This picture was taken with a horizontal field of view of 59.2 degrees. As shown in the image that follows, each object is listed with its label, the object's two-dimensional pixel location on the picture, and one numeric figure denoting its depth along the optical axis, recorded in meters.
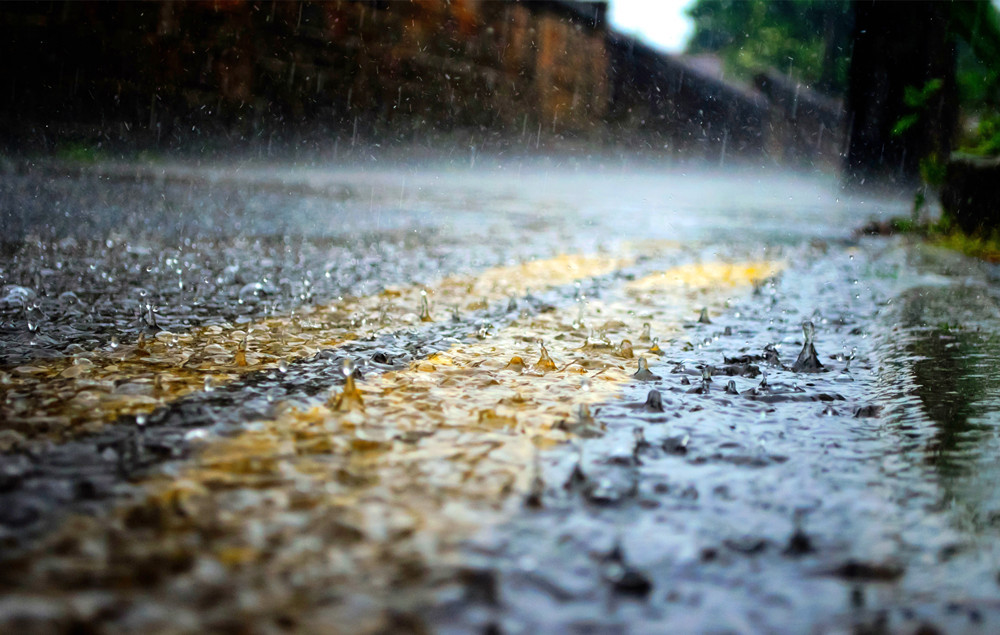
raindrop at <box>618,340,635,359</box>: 2.17
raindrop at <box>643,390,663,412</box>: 1.66
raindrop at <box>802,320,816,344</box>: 2.33
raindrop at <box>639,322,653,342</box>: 2.40
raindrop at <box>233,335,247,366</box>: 1.93
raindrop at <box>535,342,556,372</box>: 1.99
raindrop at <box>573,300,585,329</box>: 2.59
